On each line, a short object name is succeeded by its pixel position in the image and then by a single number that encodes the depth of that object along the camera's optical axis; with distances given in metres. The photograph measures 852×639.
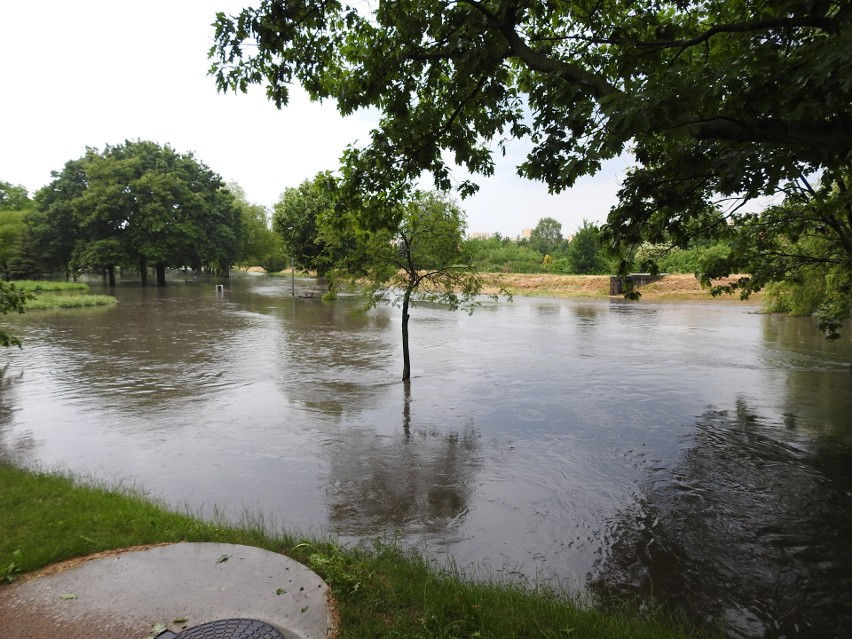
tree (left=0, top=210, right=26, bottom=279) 42.44
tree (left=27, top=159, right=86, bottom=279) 41.56
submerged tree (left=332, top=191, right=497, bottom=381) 12.19
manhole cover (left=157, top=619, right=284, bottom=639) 3.09
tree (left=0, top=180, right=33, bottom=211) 57.25
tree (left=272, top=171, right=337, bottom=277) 34.56
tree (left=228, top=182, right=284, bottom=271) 66.25
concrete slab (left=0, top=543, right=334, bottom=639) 3.24
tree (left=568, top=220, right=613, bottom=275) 61.50
